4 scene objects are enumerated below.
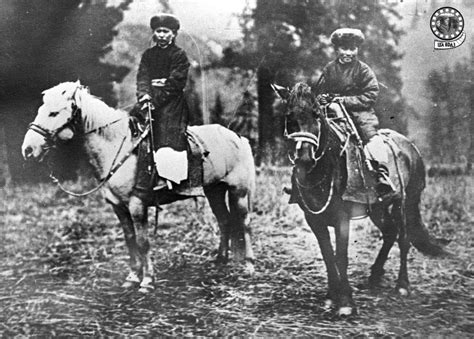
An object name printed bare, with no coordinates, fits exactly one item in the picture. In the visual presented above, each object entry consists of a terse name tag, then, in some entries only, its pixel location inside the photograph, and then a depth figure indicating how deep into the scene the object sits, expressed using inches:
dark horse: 162.4
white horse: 168.9
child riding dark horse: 168.2
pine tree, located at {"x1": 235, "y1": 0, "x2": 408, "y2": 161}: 175.6
